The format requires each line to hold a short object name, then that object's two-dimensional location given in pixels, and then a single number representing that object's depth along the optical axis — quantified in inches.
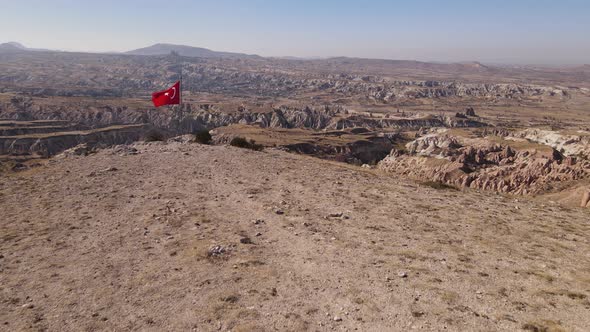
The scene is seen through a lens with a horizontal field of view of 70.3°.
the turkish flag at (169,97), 1314.0
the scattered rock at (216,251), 519.5
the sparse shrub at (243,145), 1505.3
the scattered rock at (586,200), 857.3
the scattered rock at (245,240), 560.6
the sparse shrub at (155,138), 1700.1
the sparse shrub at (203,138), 1621.9
